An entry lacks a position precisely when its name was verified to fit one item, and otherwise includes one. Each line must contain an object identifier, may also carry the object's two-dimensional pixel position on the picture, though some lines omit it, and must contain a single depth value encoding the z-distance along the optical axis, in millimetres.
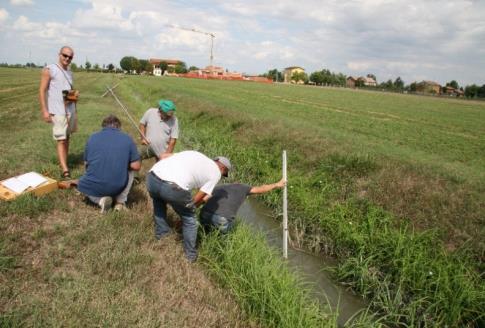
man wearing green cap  6578
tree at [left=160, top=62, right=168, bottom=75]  147825
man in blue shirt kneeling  5367
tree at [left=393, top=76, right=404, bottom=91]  126562
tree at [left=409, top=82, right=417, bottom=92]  127250
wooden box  5309
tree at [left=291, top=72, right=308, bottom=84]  143925
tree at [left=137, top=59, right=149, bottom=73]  133375
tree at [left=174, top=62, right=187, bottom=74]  139250
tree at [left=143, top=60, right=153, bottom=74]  135500
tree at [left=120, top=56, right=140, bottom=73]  131738
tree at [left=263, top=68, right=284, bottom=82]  147250
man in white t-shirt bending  4316
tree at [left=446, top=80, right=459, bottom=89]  133075
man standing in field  6383
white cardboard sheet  5613
